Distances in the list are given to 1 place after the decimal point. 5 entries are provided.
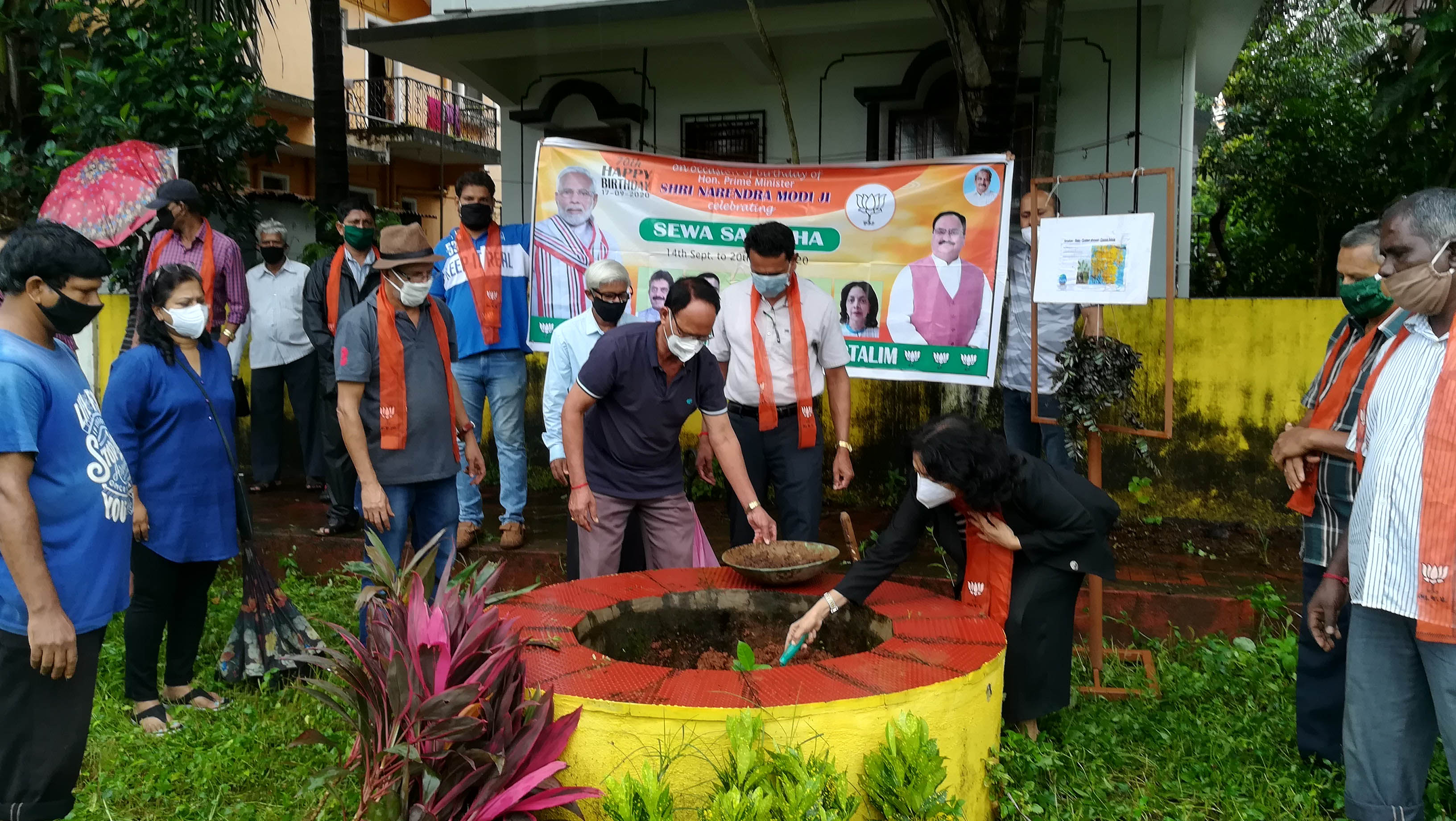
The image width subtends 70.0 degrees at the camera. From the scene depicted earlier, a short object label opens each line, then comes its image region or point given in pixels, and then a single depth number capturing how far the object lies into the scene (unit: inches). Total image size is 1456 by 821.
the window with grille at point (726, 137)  365.7
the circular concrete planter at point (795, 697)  104.1
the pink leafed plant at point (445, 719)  98.7
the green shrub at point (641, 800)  97.5
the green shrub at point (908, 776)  101.5
